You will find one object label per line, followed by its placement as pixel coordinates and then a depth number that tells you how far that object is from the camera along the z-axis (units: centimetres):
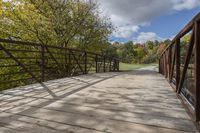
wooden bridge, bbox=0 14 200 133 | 128
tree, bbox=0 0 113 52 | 622
